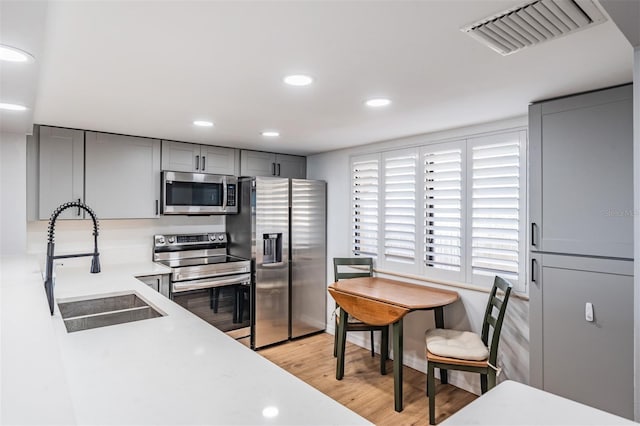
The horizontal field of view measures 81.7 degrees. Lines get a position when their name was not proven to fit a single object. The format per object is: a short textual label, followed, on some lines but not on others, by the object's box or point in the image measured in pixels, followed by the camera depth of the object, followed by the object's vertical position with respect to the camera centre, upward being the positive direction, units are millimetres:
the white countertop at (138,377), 708 -504
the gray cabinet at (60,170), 2967 +354
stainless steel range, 3414 -650
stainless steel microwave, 3543 +195
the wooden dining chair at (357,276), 3346 -659
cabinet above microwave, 3629 +564
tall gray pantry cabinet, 2004 -200
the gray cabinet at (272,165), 4168 +574
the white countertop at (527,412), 978 -551
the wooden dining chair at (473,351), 2504 -959
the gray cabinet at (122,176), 3209 +334
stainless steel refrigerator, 3863 -412
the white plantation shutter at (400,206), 3473 +66
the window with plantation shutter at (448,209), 2777 +35
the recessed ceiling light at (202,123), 2838 +703
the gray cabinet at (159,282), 3182 -602
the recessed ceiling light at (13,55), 1182 +527
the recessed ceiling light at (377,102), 2279 +696
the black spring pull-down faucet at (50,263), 1735 -244
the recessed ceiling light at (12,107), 1894 +553
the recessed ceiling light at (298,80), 1858 +687
